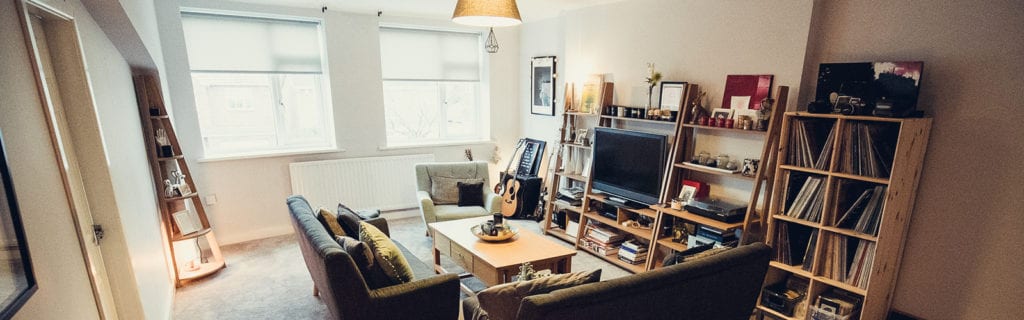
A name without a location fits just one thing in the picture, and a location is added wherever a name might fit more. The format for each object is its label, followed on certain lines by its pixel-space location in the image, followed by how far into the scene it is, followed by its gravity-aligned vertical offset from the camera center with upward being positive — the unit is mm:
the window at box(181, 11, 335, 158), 3961 +26
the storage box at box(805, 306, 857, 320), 2506 -1319
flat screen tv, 3453 -666
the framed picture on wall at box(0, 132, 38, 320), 981 -383
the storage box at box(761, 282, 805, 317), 2707 -1320
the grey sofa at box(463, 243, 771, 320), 1600 -834
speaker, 4844 -1211
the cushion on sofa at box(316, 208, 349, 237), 2674 -819
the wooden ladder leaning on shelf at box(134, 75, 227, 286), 3168 -597
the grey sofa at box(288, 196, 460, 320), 2018 -1009
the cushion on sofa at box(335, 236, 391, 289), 2176 -872
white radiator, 4445 -995
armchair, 4027 -1026
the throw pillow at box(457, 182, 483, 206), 4285 -1041
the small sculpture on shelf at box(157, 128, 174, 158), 3227 -406
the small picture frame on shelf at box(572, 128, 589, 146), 4204 -511
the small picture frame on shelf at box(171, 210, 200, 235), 3262 -984
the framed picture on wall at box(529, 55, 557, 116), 4863 -6
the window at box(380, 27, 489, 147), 4828 -13
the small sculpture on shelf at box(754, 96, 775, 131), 2771 -199
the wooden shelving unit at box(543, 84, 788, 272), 2896 -755
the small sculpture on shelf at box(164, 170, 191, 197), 3322 -718
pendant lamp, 2051 +344
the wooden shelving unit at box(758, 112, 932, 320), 2232 -727
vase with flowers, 3531 +34
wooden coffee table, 2725 -1079
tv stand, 3662 -992
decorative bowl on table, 3026 -1022
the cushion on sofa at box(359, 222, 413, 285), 2285 -884
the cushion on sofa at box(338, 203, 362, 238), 2799 -848
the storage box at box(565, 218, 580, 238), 4203 -1362
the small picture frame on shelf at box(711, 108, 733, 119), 3068 -214
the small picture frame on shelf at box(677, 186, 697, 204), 3283 -824
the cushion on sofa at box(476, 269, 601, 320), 1723 -828
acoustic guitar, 4746 -1188
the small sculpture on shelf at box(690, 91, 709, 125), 3203 -211
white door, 1587 -150
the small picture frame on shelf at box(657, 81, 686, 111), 3354 -98
